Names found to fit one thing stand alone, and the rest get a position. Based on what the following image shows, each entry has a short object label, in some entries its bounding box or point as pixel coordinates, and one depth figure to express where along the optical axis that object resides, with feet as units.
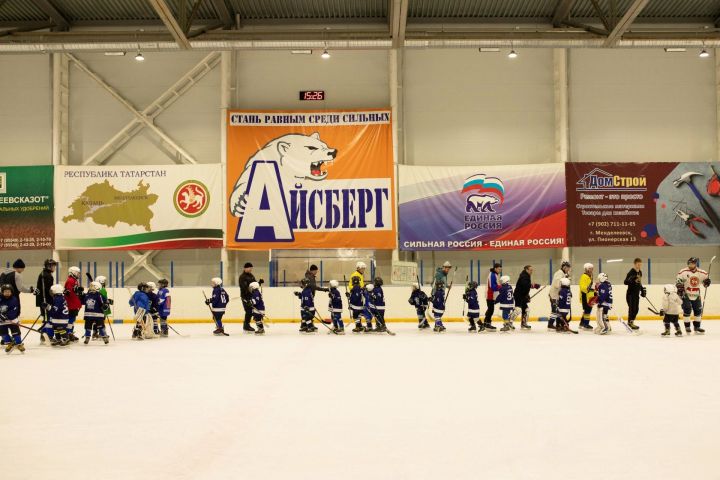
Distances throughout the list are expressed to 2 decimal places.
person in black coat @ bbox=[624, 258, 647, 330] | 47.34
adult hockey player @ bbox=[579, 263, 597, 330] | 46.29
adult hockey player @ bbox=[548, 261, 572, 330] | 47.44
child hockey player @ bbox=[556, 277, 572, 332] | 46.21
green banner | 69.05
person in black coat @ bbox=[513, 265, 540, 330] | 49.60
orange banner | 68.74
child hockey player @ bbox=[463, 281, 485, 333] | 47.78
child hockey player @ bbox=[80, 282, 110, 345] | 40.27
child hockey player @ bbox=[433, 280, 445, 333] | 47.67
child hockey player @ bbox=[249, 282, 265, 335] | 47.34
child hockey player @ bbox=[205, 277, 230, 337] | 46.78
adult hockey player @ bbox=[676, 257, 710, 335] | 43.21
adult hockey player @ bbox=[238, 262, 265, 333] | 49.14
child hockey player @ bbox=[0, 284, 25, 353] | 35.17
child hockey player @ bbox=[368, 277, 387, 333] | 47.65
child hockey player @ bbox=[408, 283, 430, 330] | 48.93
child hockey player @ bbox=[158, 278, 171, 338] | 46.62
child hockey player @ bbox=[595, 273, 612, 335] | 44.32
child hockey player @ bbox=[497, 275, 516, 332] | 47.42
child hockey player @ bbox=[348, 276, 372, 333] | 47.83
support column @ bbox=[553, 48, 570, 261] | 70.69
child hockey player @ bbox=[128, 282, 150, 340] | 44.42
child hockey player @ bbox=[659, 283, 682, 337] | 41.47
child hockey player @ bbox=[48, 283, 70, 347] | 38.34
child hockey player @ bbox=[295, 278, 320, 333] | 48.03
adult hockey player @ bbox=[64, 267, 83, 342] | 41.27
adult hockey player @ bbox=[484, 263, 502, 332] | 48.14
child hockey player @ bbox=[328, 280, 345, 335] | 47.65
